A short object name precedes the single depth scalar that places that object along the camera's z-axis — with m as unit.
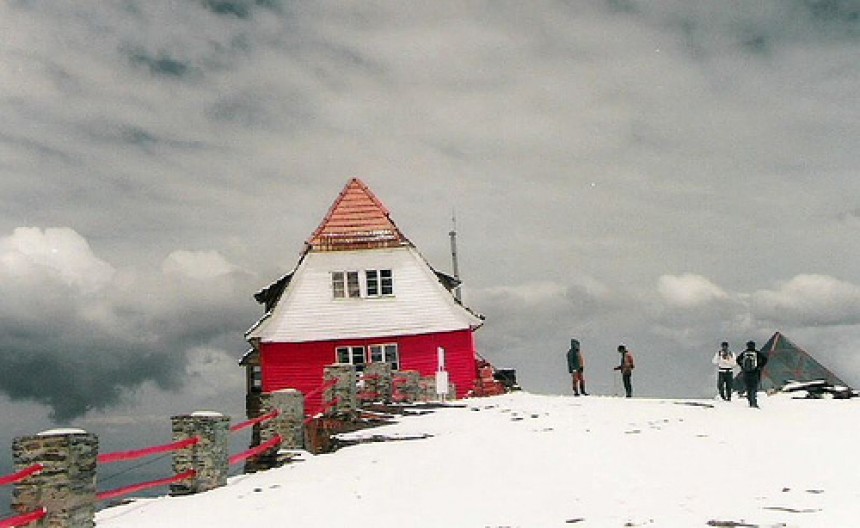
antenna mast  43.25
